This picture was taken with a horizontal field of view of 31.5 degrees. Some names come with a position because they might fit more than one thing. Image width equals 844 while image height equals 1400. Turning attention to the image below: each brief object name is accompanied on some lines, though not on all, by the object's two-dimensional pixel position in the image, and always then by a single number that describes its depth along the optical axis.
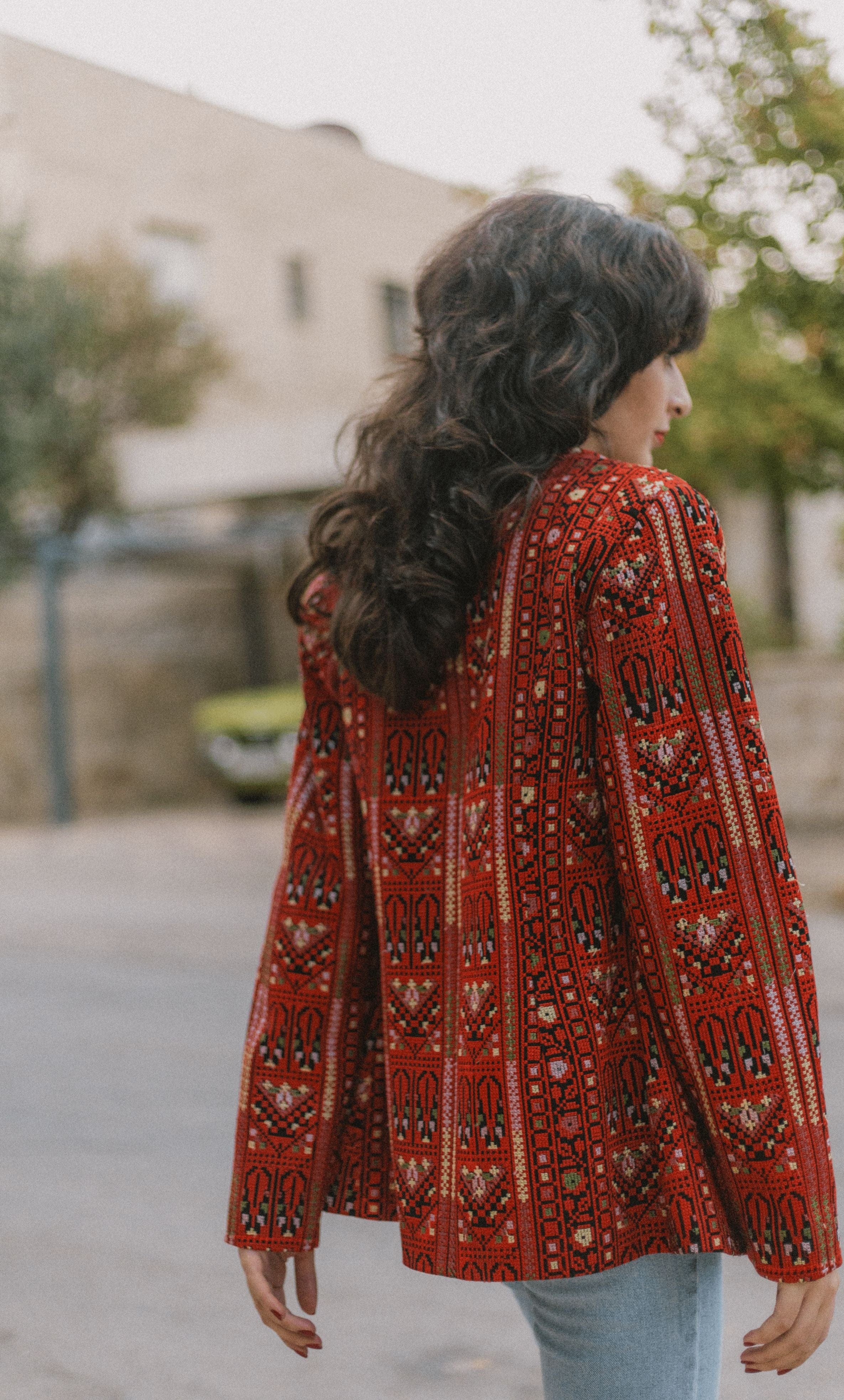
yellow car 14.27
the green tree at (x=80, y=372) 13.76
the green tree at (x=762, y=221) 6.89
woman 1.22
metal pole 14.22
